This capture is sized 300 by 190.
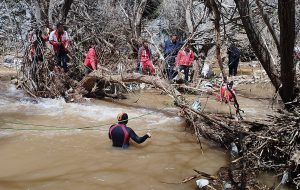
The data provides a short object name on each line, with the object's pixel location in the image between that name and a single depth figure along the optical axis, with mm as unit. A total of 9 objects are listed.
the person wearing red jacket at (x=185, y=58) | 14078
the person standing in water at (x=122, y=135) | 7770
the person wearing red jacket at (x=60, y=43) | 11602
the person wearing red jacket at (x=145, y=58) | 13311
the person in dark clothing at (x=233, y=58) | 17266
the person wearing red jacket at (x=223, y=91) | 10876
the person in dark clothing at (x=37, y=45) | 11969
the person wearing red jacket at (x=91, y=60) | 12555
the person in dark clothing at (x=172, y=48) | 14459
